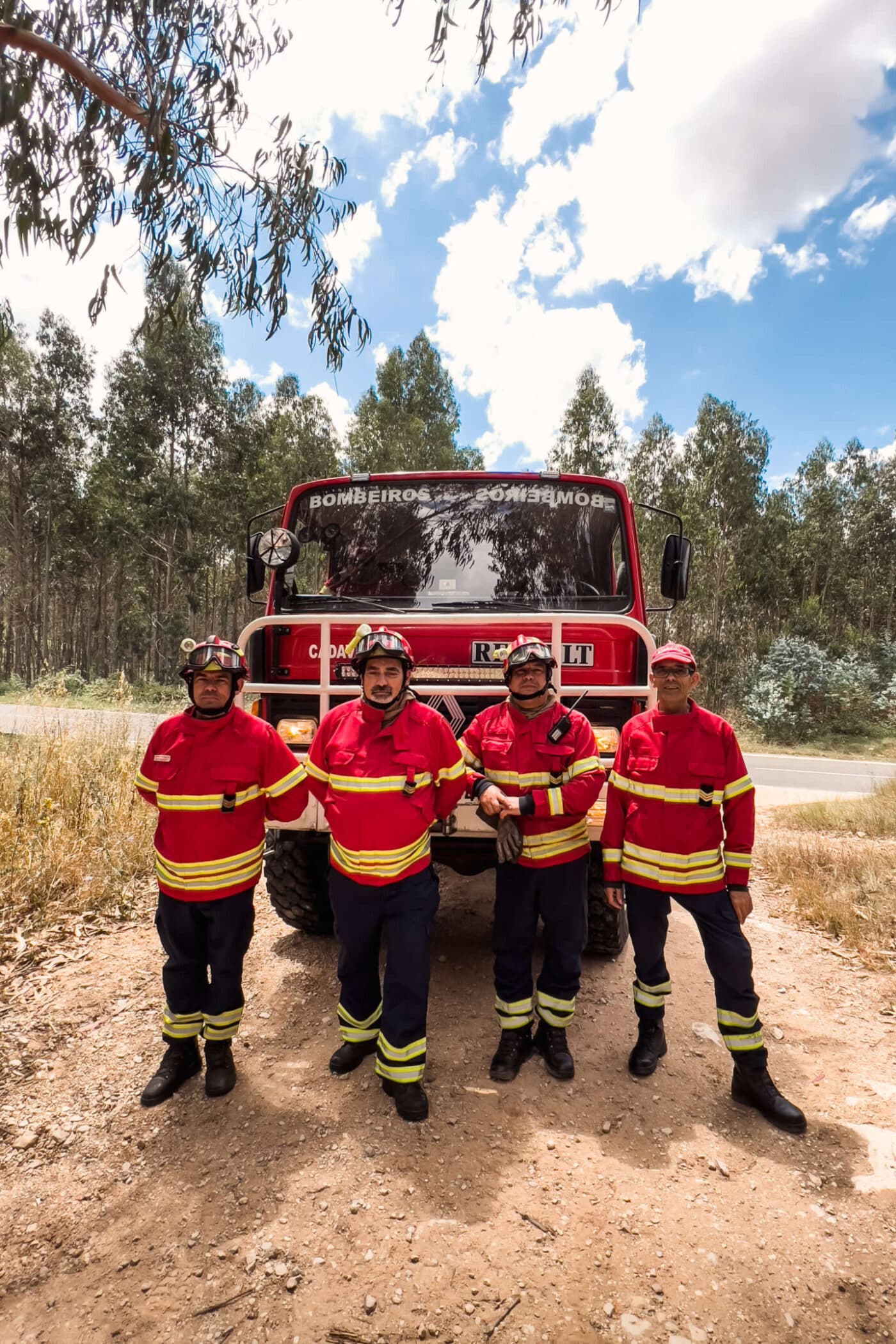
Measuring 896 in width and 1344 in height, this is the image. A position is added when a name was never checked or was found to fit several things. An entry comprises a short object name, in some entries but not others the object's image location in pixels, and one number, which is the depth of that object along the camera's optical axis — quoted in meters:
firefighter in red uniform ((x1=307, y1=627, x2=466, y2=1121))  2.53
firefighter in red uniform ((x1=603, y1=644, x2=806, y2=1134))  2.61
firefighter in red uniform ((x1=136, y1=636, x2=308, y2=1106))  2.54
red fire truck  3.21
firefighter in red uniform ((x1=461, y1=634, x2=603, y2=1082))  2.67
